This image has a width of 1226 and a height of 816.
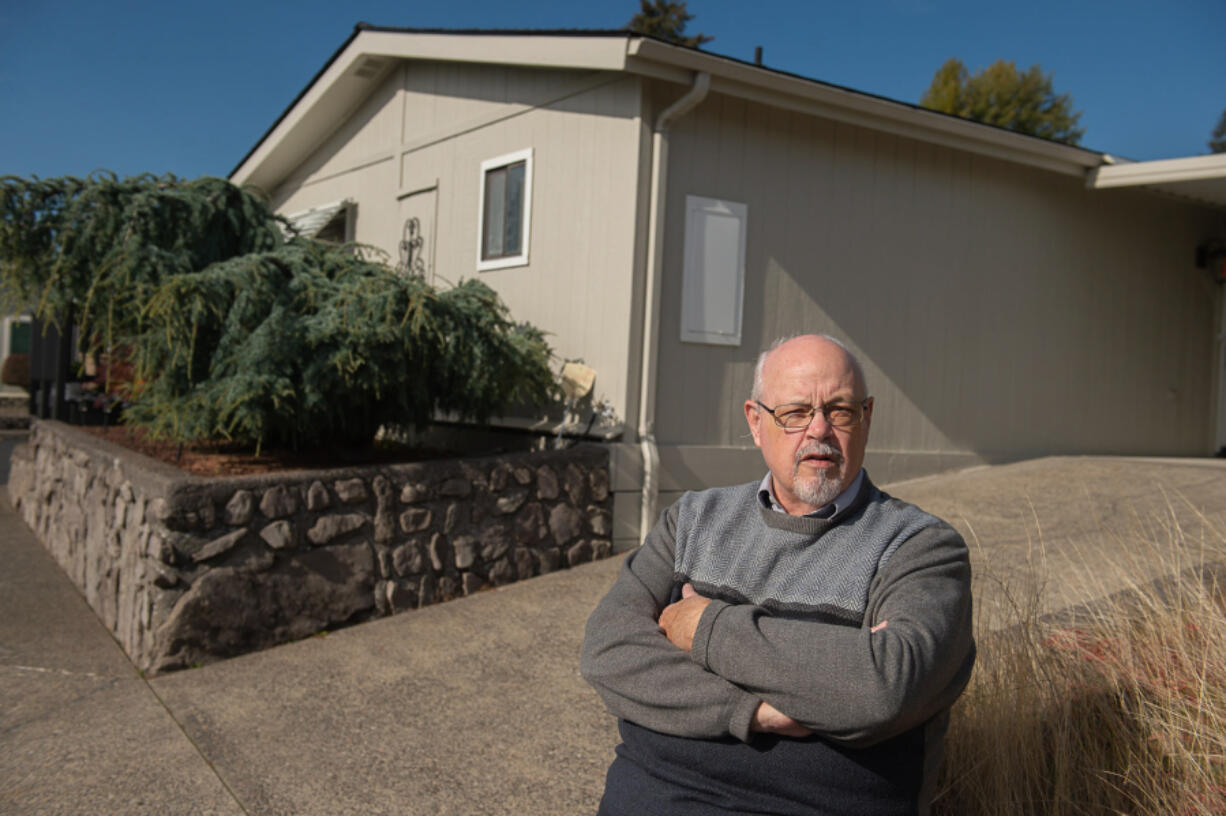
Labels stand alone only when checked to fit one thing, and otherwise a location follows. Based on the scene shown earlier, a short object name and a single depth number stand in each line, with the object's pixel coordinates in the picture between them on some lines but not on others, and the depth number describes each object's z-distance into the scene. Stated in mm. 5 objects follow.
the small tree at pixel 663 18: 31655
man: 1521
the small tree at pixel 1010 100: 25594
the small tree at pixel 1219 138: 37719
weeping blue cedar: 4477
